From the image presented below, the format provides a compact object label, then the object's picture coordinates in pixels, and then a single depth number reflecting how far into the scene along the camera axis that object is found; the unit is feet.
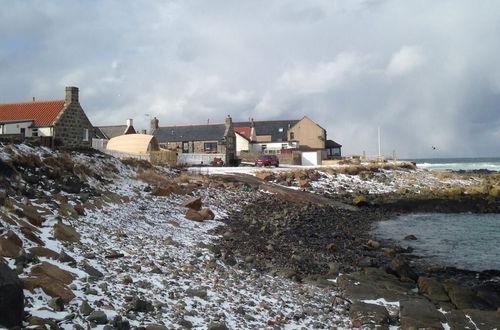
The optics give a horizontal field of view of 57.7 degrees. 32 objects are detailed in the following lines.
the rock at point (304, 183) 123.19
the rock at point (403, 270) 45.10
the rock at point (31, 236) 30.09
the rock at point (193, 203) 60.18
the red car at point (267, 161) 179.70
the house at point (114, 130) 247.91
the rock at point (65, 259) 28.91
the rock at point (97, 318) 22.84
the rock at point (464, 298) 36.47
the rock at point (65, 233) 32.86
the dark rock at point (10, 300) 20.13
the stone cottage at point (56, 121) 119.24
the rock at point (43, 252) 28.46
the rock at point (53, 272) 25.48
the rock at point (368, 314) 30.42
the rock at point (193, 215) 55.25
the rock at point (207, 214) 57.57
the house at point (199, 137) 228.02
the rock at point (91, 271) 28.42
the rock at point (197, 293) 29.66
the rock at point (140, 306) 25.31
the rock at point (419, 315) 30.53
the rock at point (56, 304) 22.77
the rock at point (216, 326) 25.14
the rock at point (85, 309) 23.33
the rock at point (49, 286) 23.82
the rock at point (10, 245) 26.43
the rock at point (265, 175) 122.21
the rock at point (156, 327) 23.53
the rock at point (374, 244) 61.22
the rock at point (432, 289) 37.99
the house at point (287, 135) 268.21
